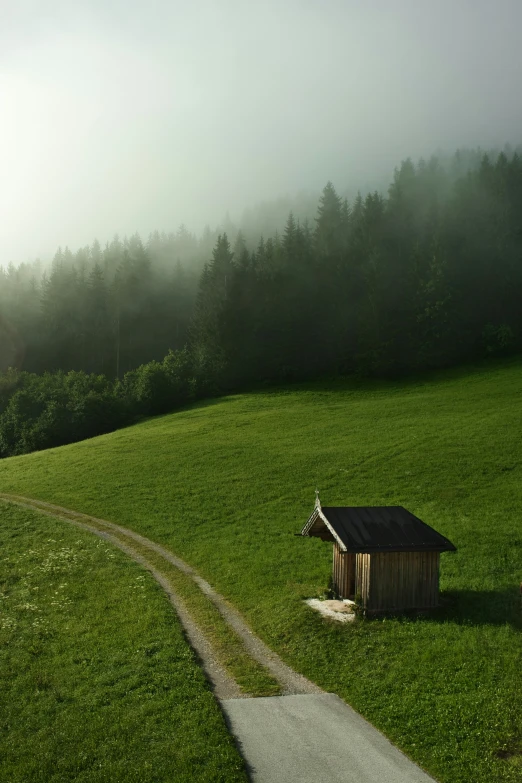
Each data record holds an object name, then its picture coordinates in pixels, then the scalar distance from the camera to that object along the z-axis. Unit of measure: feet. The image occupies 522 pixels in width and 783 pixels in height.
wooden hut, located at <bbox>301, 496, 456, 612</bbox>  69.36
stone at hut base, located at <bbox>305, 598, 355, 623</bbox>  69.10
